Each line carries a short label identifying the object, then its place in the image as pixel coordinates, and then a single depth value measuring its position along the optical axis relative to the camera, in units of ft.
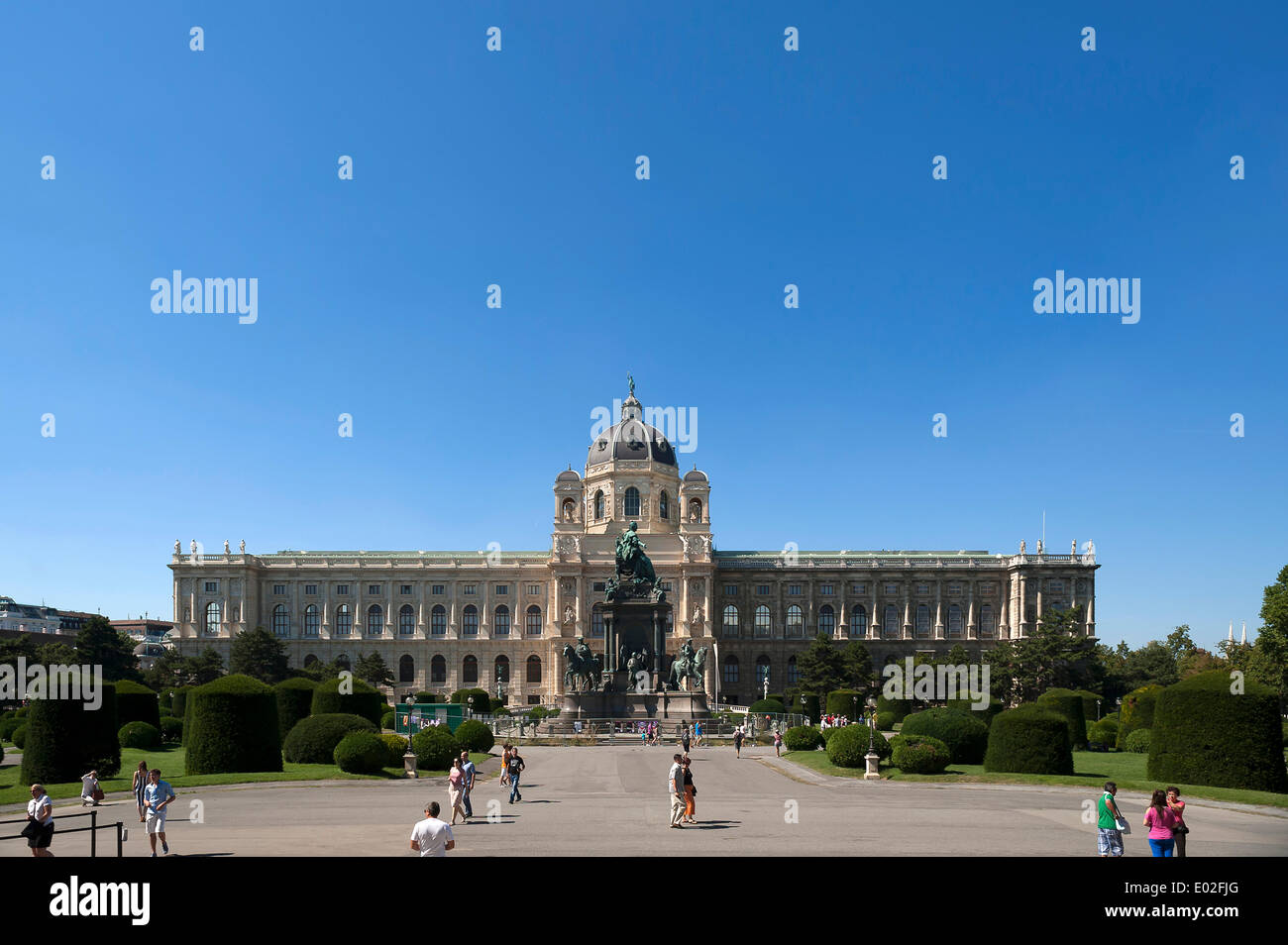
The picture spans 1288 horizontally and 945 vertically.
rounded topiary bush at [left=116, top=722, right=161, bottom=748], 141.08
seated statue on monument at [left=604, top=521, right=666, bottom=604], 185.16
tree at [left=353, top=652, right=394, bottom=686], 309.42
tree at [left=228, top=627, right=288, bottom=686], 295.07
